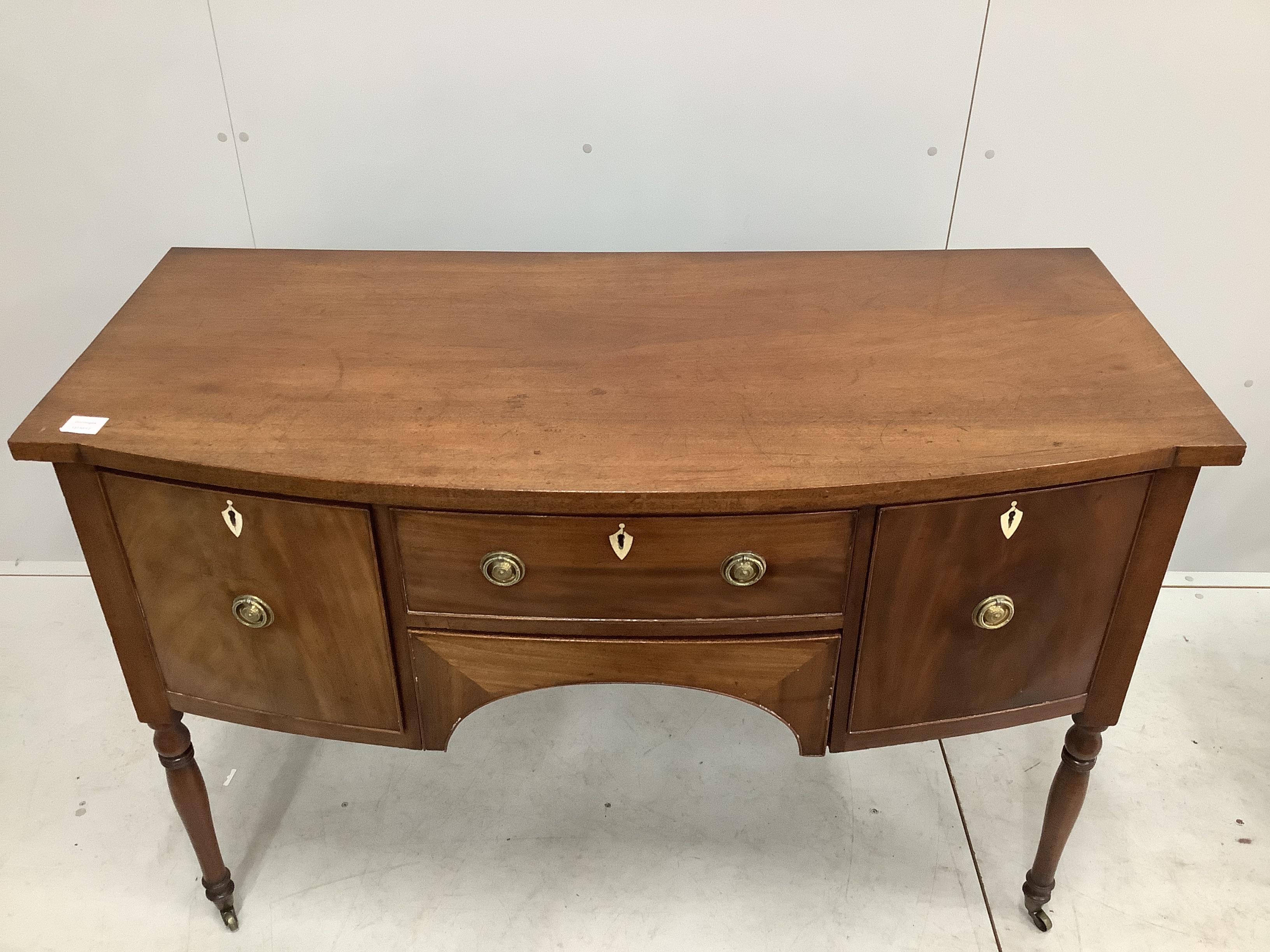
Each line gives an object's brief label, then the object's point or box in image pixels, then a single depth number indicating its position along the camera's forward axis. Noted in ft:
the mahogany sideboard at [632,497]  3.38
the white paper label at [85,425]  3.47
